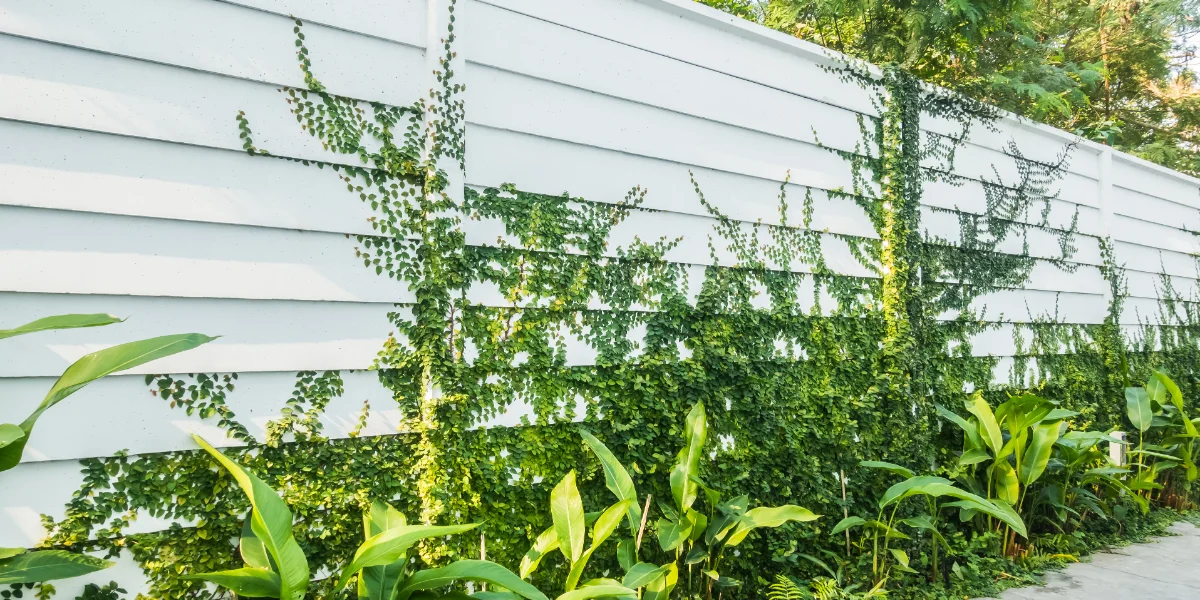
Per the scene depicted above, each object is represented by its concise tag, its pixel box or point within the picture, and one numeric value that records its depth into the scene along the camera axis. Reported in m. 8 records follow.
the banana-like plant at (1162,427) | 4.26
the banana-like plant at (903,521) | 2.69
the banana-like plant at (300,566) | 1.59
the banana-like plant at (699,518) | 2.44
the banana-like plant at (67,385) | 1.38
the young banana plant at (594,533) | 2.07
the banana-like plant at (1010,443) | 3.36
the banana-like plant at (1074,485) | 3.58
